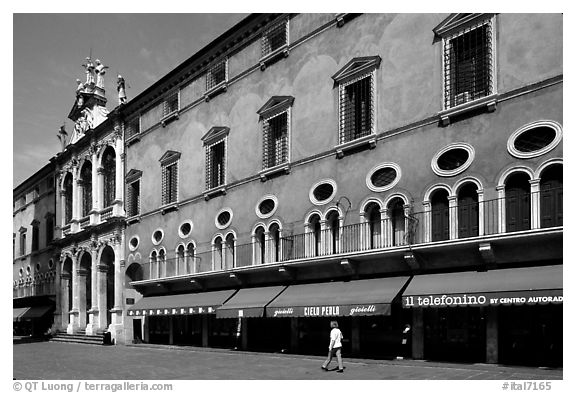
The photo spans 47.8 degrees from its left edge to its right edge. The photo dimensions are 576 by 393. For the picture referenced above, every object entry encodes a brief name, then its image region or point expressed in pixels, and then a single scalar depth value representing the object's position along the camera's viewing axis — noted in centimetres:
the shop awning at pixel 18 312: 5072
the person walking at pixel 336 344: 1817
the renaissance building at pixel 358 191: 1759
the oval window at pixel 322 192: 2364
